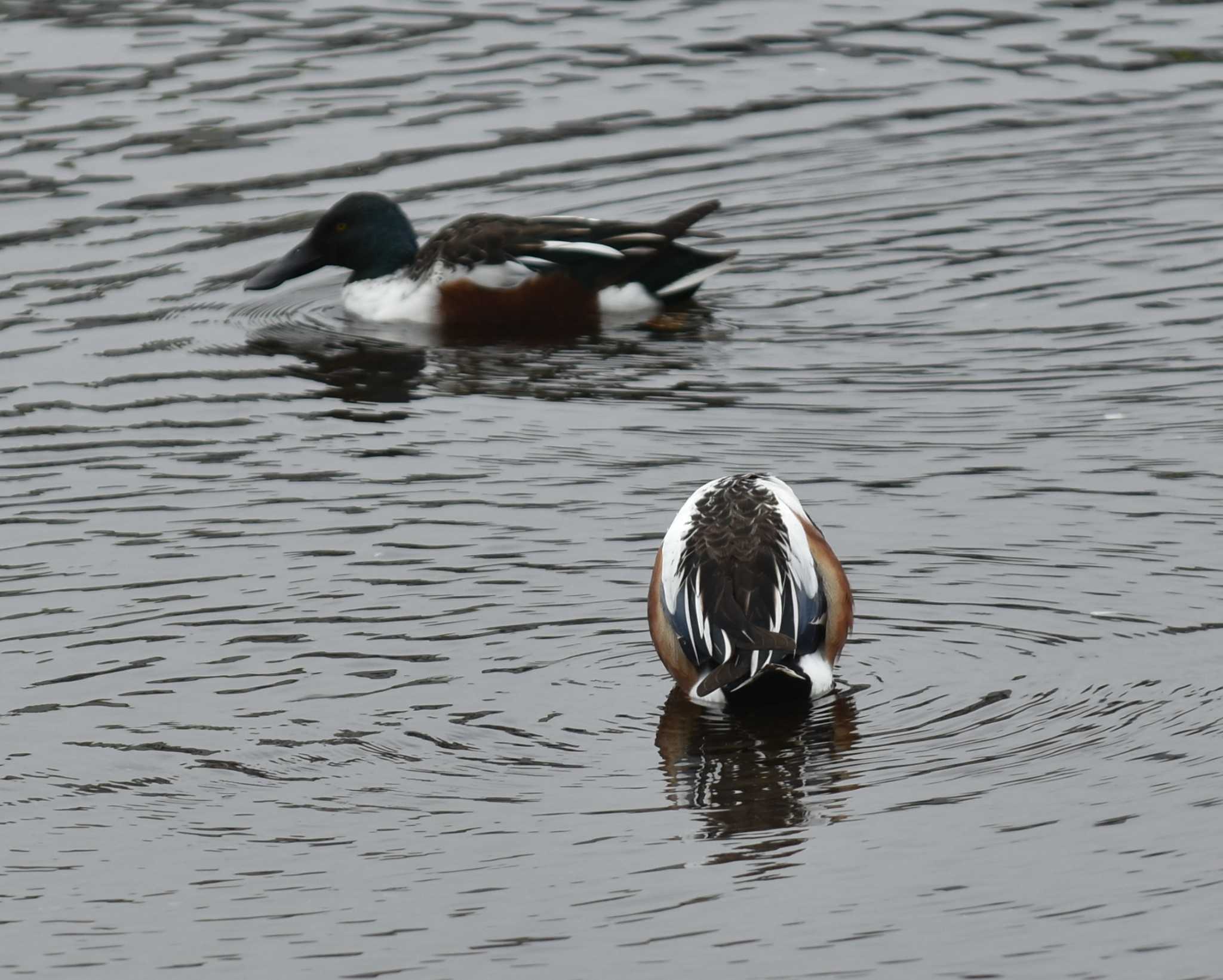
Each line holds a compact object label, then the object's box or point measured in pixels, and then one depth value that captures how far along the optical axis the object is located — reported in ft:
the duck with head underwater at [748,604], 47.44
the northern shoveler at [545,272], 84.53
